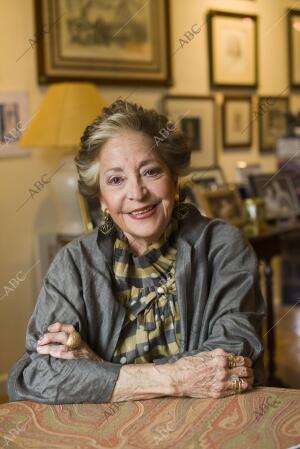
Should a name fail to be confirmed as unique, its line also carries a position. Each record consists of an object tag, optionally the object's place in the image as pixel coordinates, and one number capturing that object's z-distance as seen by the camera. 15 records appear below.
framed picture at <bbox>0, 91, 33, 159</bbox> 3.33
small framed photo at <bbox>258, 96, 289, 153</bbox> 4.76
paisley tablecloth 1.23
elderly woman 1.59
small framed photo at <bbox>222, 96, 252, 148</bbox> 4.51
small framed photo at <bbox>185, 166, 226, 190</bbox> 4.01
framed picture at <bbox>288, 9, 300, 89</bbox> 4.89
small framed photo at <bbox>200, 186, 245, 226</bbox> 3.56
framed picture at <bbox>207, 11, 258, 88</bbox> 4.34
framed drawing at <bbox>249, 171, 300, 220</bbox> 4.16
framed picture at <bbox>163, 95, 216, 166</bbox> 4.12
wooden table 3.47
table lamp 3.13
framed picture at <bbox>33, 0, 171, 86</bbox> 3.48
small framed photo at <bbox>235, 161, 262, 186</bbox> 4.54
